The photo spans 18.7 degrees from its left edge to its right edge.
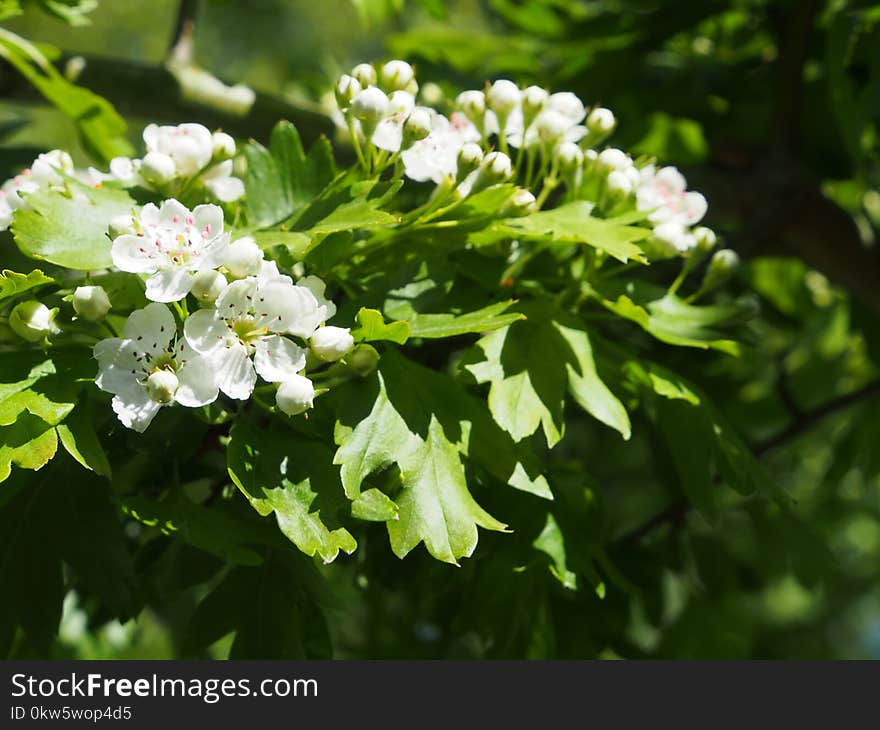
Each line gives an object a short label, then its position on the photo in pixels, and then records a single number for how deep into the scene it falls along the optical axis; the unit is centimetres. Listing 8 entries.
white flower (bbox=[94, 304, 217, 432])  34
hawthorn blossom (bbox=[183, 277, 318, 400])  34
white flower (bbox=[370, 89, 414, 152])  36
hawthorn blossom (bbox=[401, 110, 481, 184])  37
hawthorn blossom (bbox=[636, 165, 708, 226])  38
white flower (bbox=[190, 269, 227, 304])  34
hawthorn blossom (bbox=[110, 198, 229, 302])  34
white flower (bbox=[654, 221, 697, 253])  38
